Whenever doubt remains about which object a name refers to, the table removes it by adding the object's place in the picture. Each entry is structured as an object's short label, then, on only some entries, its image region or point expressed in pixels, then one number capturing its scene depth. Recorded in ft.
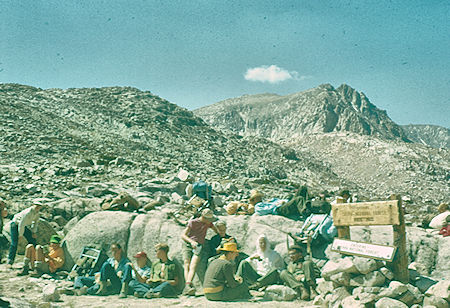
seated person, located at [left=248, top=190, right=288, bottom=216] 32.54
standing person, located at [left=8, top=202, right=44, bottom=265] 30.14
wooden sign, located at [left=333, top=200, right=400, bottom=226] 21.45
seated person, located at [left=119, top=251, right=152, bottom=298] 24.96
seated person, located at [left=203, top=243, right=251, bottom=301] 22.80
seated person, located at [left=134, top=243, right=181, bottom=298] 24.56
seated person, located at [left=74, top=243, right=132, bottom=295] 25.29
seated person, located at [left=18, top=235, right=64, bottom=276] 28.37
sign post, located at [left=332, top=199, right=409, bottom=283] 20.99
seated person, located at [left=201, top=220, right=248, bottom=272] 26.94
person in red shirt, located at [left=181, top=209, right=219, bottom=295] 26.43
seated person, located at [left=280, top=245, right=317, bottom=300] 23.30
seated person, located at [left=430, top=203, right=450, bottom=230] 29.99
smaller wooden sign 20.56
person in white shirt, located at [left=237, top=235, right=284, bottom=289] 24.99
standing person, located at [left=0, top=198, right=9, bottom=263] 31.35
